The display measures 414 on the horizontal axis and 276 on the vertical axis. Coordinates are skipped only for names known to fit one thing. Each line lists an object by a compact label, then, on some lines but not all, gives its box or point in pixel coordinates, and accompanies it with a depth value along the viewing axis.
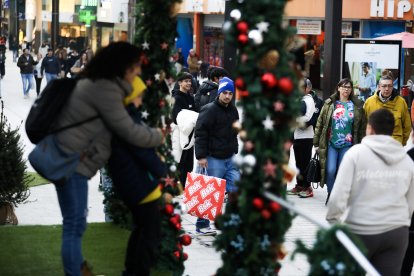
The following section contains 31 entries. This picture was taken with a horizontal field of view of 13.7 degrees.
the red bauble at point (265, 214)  10.29
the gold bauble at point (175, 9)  13.47
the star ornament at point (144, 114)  13.80
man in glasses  22.38
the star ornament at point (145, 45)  13.92
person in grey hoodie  11.54
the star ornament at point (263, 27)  10.21
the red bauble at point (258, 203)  10.25
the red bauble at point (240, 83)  10.32
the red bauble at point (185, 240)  14.32
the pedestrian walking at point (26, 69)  62.18
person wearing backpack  10.93
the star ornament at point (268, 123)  10.25
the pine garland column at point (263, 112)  10.20
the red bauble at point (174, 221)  13.90
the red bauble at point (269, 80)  10.08
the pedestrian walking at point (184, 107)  23.91
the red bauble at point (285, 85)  10.03
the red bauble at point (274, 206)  10.30
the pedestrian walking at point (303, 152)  25.84
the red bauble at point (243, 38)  10.29
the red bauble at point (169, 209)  13.66
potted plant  18.82
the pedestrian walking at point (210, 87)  26.65
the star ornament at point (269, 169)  10.24
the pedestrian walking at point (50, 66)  64.00
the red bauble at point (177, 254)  14.14
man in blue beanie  19.59
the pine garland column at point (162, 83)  13.87
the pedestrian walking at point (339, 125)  22.74
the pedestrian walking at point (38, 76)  63.60
